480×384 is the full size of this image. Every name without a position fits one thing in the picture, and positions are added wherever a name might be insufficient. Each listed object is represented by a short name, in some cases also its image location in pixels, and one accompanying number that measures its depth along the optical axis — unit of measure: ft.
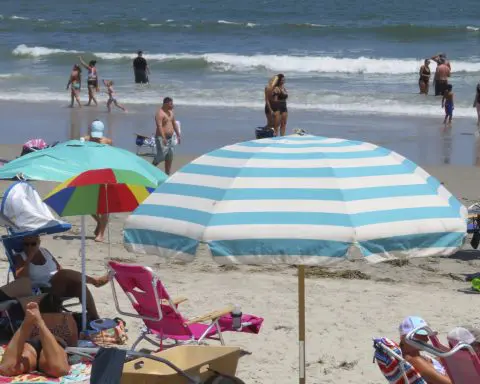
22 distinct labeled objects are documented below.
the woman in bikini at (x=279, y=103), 87.55
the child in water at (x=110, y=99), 111.54
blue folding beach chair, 35.65
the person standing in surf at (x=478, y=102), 99.50
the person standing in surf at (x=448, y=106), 101.08
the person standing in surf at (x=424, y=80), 126.41
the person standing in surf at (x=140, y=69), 138.68
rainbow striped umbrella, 34.51
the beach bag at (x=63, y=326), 34.24
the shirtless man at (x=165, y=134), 69.18
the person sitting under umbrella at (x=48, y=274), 35.71
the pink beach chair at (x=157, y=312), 32.72
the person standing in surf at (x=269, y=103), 87.71
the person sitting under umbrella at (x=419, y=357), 27.73
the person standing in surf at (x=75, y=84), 117.12
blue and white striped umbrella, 23.83
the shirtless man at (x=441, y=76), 122.55
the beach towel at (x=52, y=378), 31.54
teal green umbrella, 35.51
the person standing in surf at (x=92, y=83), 121.14
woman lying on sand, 31.60
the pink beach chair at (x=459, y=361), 25.11
